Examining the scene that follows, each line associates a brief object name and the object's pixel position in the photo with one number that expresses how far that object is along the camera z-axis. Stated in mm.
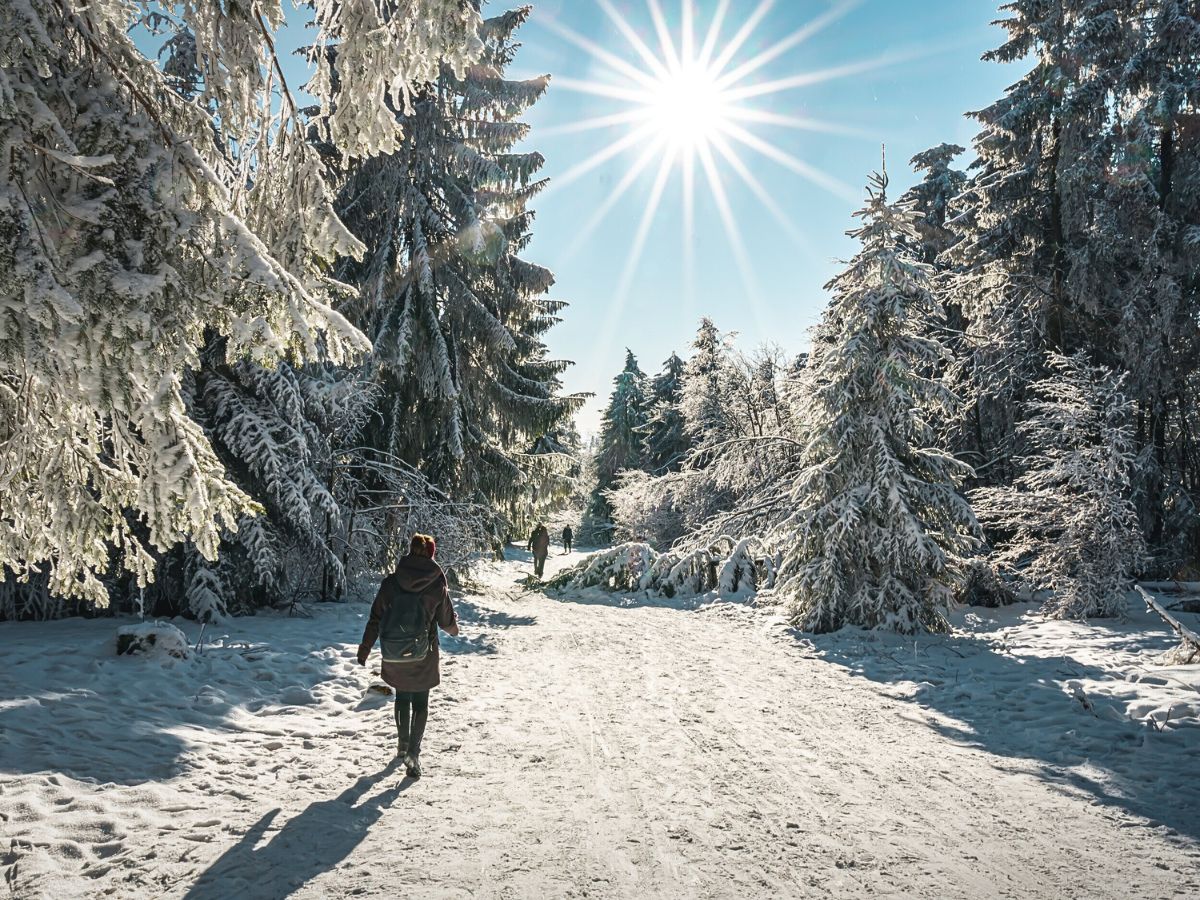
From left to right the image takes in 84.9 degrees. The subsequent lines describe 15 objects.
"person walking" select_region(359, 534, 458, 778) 5246
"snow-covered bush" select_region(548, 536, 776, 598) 15945
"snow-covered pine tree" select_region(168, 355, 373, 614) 9336
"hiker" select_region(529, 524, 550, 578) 22359
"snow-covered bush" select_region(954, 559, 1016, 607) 12106
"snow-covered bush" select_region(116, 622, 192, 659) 6812
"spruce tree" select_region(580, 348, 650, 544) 47406
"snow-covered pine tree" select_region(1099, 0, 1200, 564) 13383
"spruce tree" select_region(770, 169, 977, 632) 10344
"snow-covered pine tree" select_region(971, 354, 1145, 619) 10172
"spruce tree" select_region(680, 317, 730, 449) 26691
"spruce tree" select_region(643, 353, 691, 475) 38438
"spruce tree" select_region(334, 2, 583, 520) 14875
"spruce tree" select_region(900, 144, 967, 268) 28055
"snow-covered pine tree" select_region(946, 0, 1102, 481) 15062
